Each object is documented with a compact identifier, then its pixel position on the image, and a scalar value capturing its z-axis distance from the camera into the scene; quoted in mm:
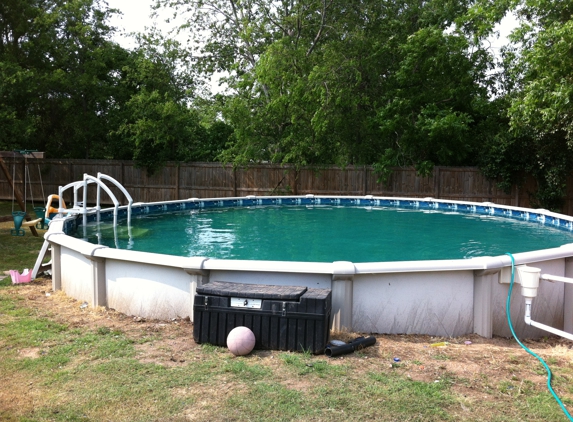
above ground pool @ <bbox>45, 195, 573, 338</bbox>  4816
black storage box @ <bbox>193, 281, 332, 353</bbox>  4191
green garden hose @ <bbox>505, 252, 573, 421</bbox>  3264
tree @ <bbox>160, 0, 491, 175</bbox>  17891
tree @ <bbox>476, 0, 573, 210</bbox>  11992
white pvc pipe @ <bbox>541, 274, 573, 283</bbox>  4483
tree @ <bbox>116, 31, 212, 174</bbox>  19438
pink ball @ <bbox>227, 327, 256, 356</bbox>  4160
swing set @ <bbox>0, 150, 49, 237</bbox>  10766
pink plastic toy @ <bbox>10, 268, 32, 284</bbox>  6871
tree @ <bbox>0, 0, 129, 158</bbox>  18328
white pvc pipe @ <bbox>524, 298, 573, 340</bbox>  4527
